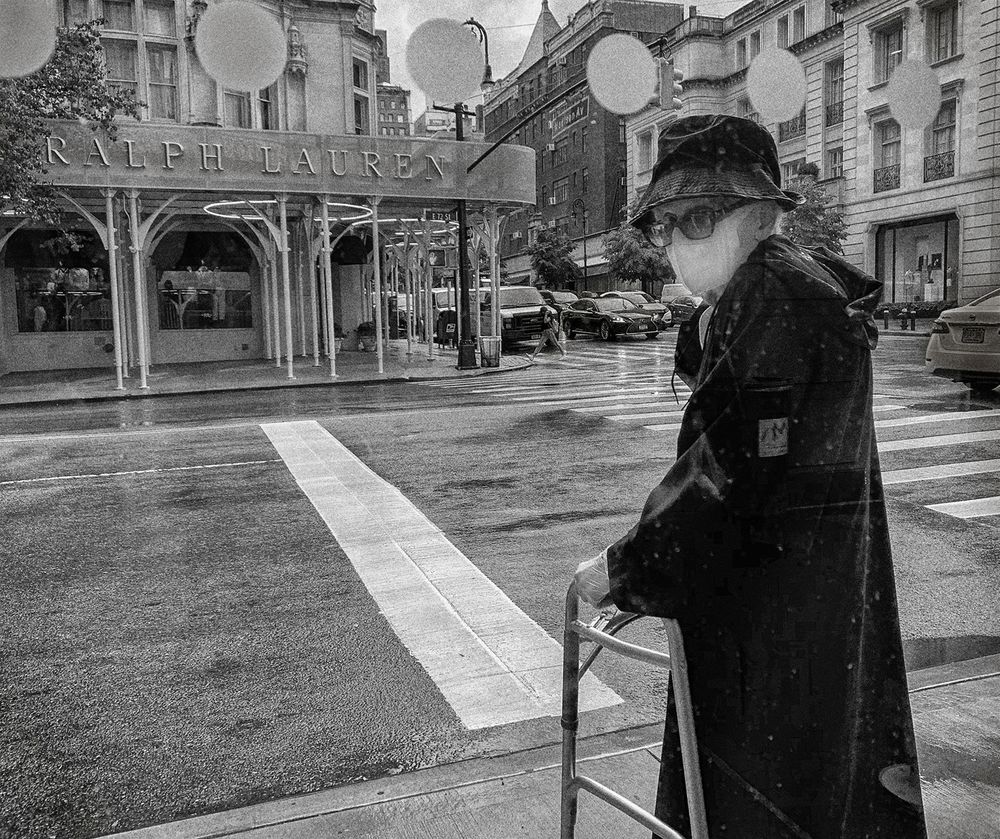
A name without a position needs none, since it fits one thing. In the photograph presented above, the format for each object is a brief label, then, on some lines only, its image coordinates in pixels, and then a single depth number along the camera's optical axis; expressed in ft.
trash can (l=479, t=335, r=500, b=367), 74.02
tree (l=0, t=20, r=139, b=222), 38.58
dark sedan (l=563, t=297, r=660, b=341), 103.55
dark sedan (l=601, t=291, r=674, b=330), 103.09
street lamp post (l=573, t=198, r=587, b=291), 201.18
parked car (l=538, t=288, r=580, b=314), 111.02
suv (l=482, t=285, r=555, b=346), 93.81
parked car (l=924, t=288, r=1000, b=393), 37.06
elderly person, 5.33
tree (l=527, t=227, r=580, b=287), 196.03
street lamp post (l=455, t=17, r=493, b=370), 69.00
